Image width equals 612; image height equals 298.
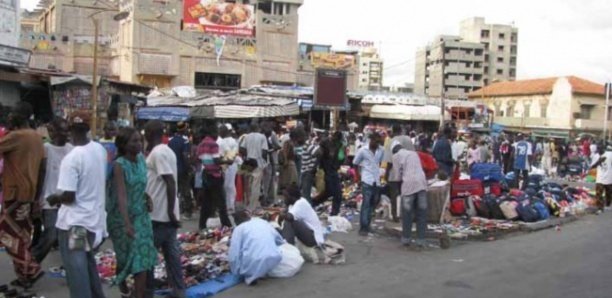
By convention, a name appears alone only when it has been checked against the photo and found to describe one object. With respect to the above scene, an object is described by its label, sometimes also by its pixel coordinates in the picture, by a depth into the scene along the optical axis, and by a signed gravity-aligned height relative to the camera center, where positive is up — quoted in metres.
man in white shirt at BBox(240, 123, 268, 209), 12.34 -0.79
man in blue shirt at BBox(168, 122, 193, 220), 10.28 -0.93
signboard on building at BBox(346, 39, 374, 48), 91.34 +10.91
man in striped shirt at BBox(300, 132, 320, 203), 11.88 -1.02
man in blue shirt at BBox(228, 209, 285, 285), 7.14 -1.57
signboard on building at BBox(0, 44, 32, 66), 18.73 +1.42
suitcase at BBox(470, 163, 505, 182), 13.61 -1.05
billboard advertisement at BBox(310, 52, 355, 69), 51.31 +4.58
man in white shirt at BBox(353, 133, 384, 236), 10.22 -0.86
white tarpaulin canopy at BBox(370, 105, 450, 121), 37.22 +0.43
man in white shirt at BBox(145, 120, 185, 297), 5.84 -0.74
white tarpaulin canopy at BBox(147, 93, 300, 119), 26.95 +0.27
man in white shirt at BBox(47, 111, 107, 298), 4.91 -0.79
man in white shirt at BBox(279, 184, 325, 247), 8.35 -1.42
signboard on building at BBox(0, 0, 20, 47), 21.22 +2.69
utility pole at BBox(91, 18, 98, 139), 21.05 +0.37
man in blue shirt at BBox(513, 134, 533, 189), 18.50 -0.99
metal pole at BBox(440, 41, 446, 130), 34.44 +0.84
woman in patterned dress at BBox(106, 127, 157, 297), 5.20 -0.88
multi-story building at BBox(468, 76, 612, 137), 58.19 +1.84
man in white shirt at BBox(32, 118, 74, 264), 6.79 -0.77
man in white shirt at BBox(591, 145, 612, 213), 14.84 -1.15
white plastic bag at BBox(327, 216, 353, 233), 10.91 -1.86
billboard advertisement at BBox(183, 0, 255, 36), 44.62 +6.66
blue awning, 27.61 -0.19
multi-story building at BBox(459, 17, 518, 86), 104.44 +13.41
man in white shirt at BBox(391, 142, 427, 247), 9.38 -1.08
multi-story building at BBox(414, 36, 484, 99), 98.94 +8.74
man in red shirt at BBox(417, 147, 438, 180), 11.46 -0.79
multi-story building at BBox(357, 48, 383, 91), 116.71 +9.79
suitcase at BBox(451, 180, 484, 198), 12.62 -1.30
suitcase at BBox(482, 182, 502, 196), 13.57 -1.36
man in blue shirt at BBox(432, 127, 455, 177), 13.95 -0.73
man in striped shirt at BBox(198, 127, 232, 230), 9.76 -1.14
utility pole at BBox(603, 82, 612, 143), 52.96 +0.35
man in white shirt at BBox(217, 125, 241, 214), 11.17 -0.95
